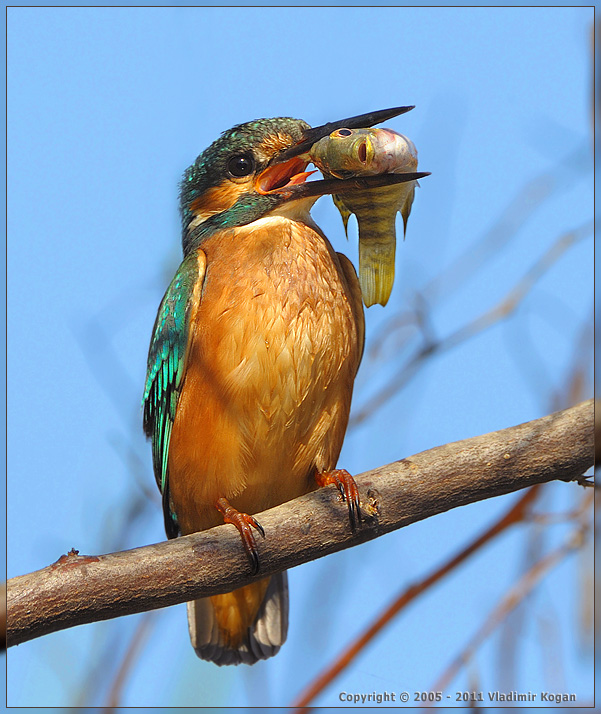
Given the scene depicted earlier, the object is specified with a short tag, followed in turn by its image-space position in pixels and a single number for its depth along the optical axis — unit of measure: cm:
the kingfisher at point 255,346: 616
